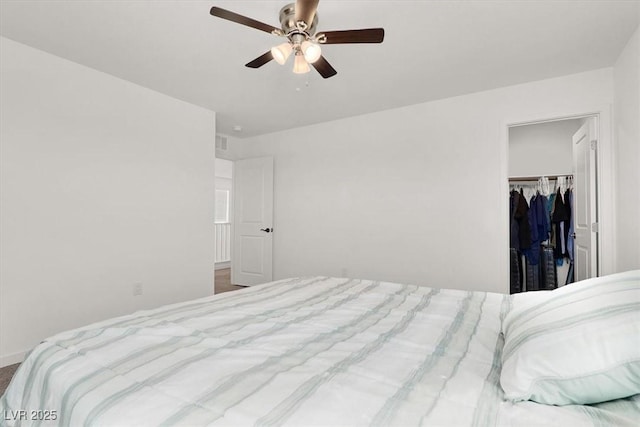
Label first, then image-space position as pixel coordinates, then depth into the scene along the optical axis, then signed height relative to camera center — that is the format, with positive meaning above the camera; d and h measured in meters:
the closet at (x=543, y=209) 4.08 +0.15
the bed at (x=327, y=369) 0.70 -0.43
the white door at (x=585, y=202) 2.85 +0.18
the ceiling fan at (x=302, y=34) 1.65 +1.05
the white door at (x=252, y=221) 4.70 -0.04
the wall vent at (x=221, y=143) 4.76 +1.16
